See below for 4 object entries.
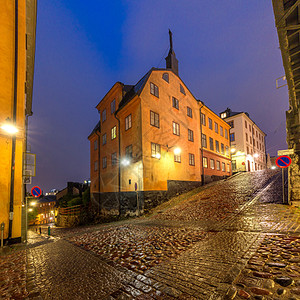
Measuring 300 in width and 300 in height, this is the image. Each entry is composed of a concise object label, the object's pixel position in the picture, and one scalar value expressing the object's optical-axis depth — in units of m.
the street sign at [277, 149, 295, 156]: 10.21
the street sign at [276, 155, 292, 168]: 10.00
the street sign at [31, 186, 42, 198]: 11.46
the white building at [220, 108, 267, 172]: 37.47
